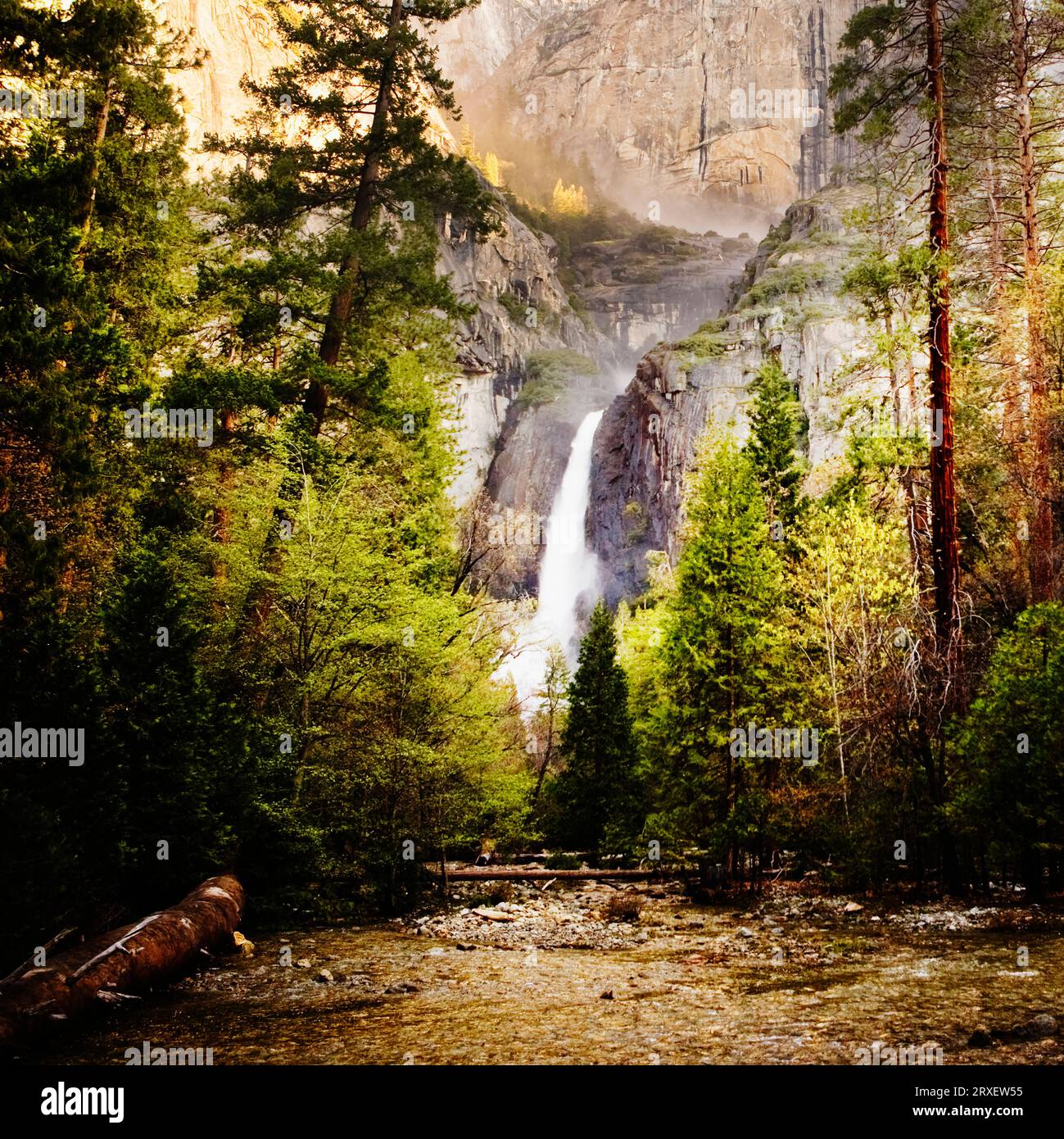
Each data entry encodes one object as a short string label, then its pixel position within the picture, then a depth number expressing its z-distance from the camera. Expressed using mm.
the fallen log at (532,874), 19625
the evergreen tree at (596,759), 28281
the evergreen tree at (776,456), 24391
